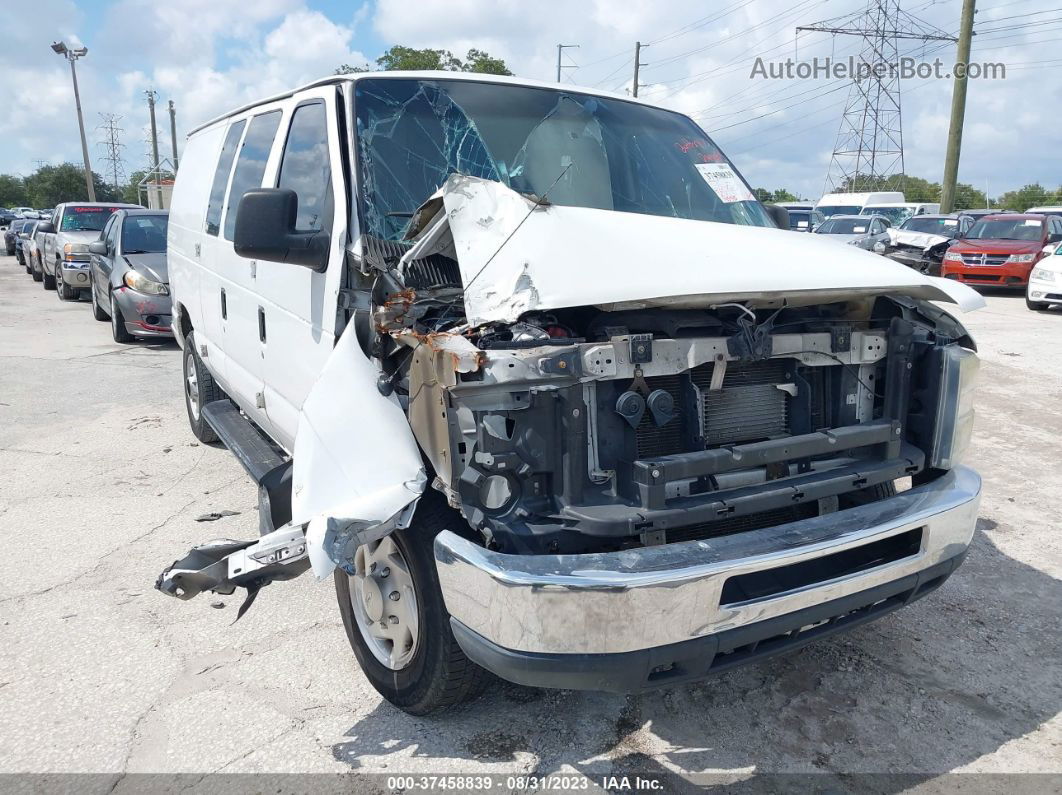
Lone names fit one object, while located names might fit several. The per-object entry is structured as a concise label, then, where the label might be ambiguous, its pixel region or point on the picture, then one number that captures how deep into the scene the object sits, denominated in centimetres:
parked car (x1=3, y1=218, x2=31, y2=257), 2814
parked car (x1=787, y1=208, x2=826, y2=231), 2386
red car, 1647
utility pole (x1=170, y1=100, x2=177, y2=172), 5549
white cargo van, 237
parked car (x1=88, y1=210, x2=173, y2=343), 1065
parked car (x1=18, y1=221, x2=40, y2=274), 2012
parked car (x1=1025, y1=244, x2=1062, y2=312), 1388
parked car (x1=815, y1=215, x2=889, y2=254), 1864
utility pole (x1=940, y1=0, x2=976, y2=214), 2327
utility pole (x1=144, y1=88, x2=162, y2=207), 5422
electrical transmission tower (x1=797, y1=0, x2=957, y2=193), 3625
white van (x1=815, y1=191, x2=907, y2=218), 2736
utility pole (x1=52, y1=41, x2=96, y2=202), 3759
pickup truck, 1561
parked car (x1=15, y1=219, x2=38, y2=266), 2371
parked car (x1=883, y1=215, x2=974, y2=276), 1917
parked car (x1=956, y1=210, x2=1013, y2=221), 2140
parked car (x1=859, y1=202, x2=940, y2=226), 2517
